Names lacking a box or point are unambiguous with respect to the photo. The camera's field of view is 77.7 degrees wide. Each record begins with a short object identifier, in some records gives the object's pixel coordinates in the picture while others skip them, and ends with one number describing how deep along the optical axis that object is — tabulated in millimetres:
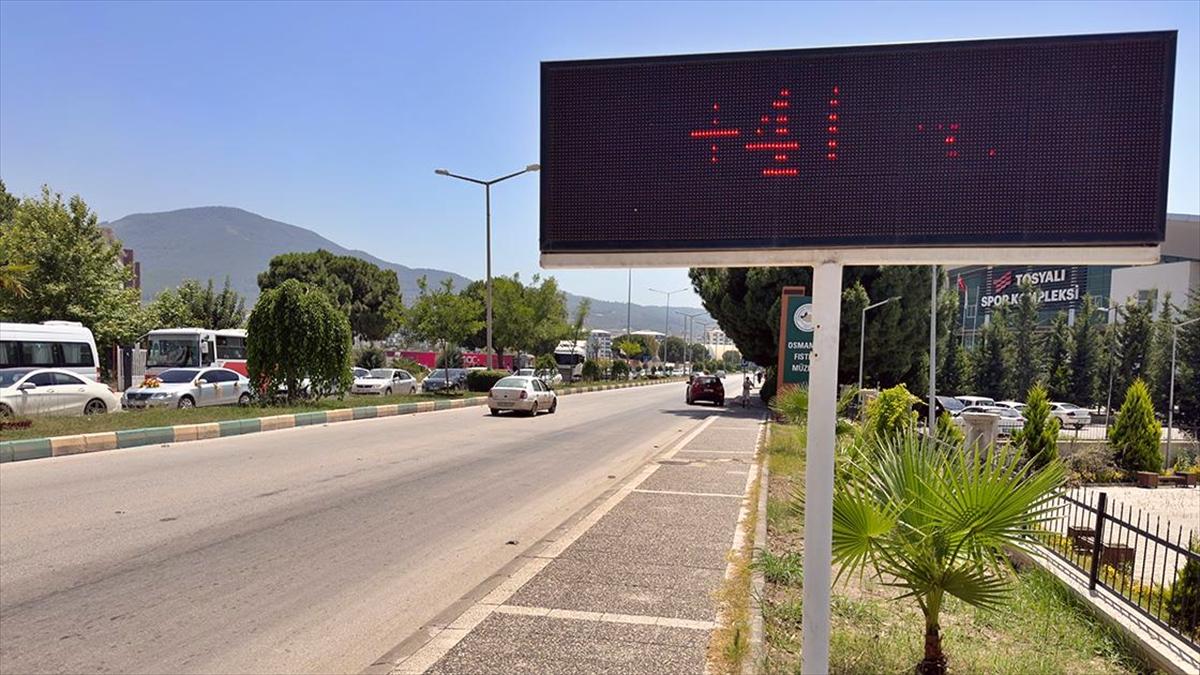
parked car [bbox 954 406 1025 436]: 27333
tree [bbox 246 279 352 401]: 22000
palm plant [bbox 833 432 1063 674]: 3543
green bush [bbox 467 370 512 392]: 35031
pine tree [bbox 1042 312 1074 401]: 47781
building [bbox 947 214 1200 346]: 64500
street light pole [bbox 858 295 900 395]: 33938
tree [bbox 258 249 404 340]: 62906
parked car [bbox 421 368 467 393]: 41653
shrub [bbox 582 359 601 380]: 58500
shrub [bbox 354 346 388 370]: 57062
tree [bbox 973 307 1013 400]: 48562
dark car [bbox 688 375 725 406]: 35812
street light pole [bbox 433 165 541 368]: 32125
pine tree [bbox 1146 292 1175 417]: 34000
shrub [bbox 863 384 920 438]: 11984
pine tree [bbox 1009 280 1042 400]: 48844
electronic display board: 2842
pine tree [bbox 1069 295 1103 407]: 46688
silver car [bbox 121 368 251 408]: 21547
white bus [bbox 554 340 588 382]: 64312
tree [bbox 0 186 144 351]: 31594
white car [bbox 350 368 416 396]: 33531
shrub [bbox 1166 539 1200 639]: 4910
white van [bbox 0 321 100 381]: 22172
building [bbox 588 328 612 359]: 117812
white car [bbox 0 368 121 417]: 17188
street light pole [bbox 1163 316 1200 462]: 25606
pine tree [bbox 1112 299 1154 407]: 40656
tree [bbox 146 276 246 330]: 44062
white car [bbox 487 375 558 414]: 24422
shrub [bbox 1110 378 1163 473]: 19562
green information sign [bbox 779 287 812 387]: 15125
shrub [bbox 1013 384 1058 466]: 16062
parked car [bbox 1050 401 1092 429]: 37000
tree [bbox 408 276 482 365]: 31828
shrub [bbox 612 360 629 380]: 68938
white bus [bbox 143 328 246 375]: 29344
